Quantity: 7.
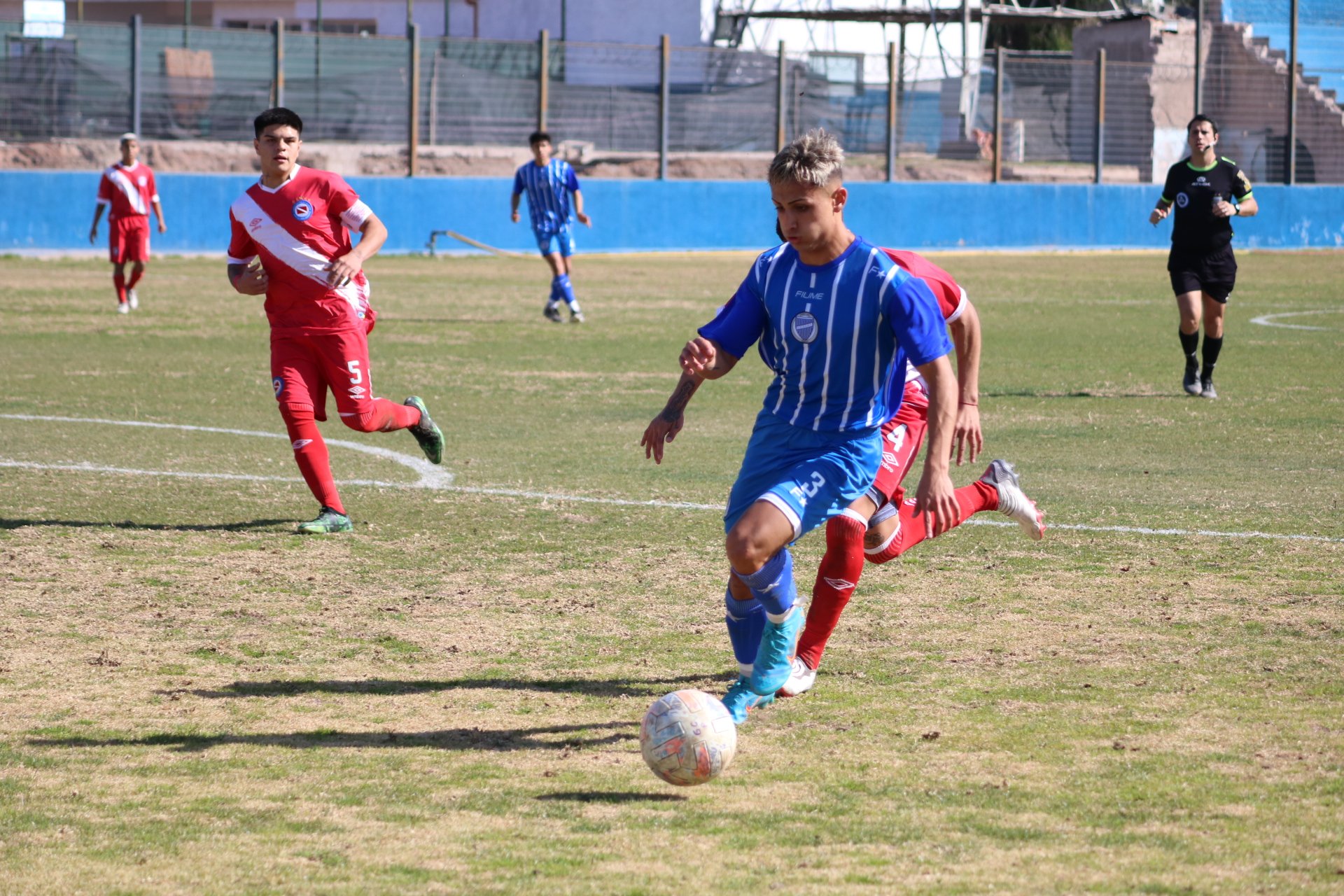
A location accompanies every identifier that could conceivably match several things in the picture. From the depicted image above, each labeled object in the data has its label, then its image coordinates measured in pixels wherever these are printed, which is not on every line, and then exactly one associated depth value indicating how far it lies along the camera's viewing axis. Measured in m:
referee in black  26.12
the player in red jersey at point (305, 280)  16.30
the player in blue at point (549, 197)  40.34
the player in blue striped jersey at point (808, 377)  9.69
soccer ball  8.84
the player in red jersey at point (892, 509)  10.64
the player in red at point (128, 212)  39.84
